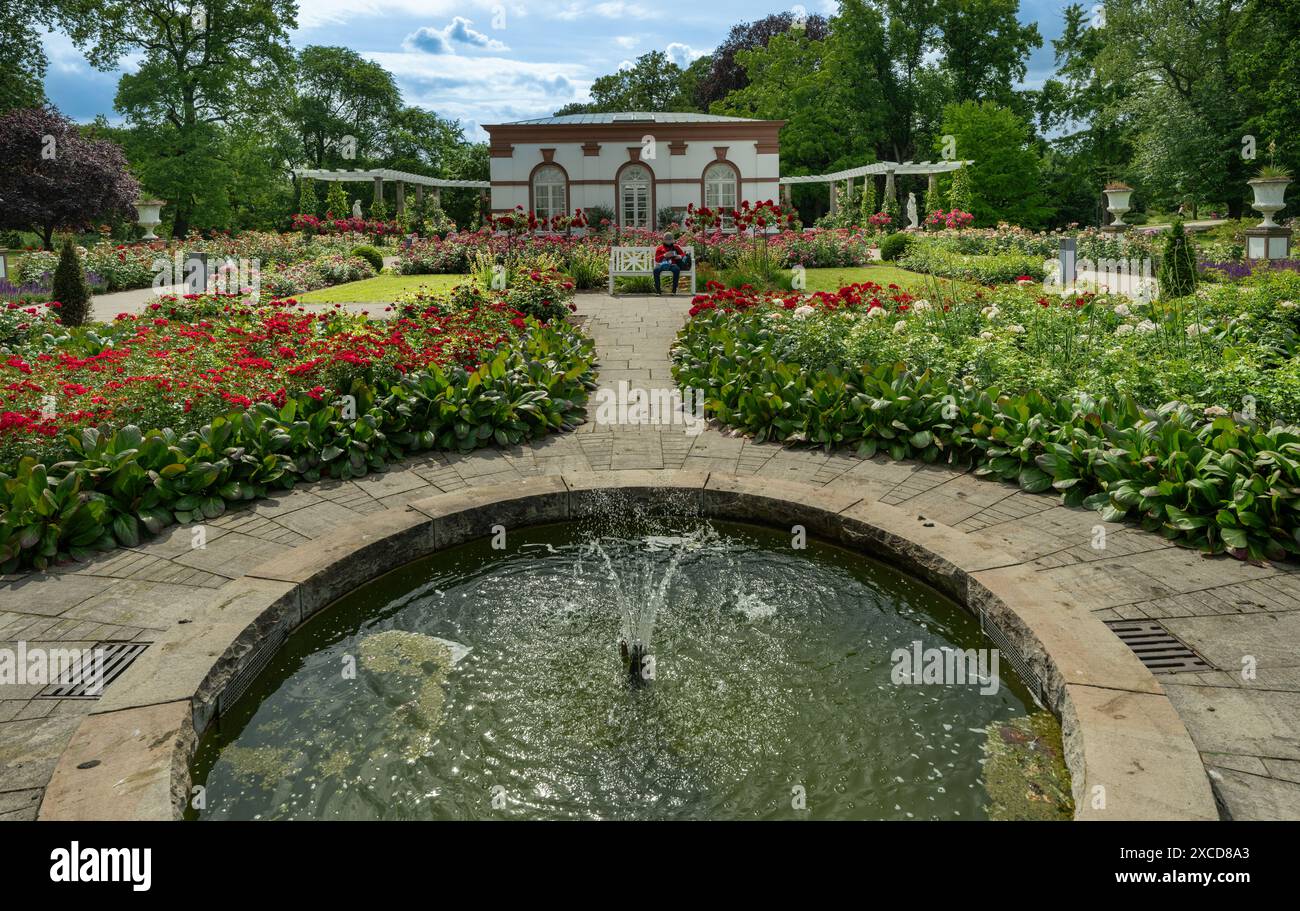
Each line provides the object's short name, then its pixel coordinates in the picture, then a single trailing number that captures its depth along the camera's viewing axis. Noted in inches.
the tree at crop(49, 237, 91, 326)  441.7
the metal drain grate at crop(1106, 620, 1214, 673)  127.2
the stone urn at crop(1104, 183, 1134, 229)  744.3
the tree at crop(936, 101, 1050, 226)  1249.4
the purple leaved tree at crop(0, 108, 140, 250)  924.6
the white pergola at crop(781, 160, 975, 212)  1163.4
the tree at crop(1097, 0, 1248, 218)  1202.6
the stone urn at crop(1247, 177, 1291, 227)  619.8
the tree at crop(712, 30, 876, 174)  1545.3
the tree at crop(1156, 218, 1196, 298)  452.8
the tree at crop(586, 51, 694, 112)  1827.0
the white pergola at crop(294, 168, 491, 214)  1200.2
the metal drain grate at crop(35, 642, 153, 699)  123.3
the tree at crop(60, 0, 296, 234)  1202.6
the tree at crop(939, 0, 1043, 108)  1493.6
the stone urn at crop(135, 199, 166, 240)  740.6
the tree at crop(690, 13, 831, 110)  1808.6
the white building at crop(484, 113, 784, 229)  1141.7
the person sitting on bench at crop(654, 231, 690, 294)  590.6
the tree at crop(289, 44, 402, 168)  1782.7
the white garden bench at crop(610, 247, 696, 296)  610.9
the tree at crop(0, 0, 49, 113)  1073.5
